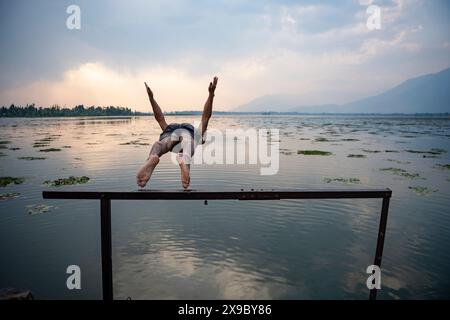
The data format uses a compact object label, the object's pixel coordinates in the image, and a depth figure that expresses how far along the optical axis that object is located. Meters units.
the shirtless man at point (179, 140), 4.29
